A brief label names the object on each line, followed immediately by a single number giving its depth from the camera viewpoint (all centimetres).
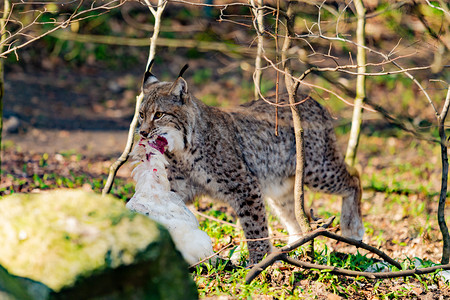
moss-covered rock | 489
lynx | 959
